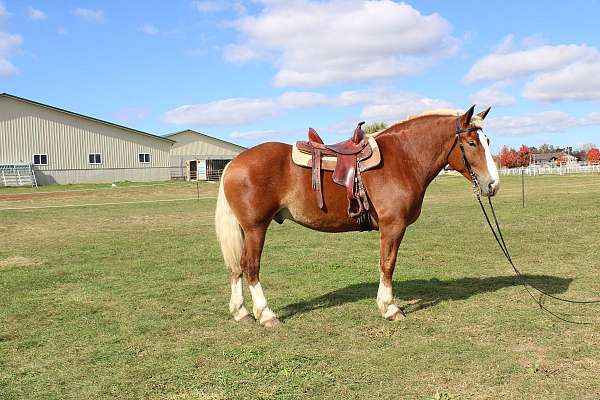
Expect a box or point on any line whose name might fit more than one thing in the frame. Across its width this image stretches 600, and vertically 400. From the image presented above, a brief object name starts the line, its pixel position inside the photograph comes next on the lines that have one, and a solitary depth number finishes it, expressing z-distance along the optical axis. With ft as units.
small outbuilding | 195.31
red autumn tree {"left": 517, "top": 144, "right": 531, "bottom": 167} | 369.46
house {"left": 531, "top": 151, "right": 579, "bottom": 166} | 428.85
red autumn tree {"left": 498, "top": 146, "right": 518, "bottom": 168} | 385.91
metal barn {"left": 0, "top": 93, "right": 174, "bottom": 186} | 154.92
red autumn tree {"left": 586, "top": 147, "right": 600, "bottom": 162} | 352.12
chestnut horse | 21.26
